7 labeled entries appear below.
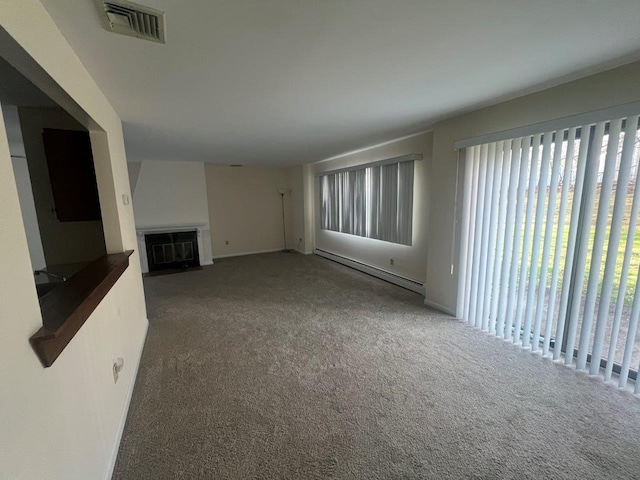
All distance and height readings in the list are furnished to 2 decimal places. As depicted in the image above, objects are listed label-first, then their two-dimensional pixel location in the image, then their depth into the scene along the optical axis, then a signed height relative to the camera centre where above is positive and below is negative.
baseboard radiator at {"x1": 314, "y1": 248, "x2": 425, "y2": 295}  3.89 -1.27
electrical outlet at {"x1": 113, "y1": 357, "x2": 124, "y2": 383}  1.66 -1.04
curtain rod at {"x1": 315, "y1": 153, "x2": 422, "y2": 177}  3.66 +0.53
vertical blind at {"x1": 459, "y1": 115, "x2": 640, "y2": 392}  1.81 -0.38
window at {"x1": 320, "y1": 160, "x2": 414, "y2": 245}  3.91 -0.07
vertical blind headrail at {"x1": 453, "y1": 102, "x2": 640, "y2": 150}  1.72 +0.51
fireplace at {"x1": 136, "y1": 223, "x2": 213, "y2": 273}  5.22 -0.86
